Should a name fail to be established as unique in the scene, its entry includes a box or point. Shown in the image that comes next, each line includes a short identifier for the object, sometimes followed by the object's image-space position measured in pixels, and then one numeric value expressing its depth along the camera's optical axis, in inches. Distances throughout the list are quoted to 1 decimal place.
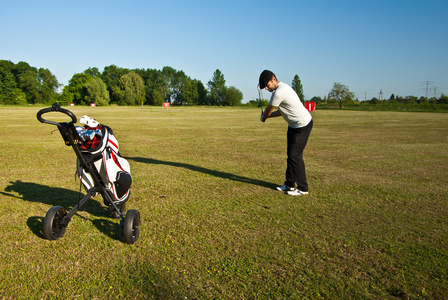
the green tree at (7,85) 4068.9
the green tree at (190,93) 5590.6
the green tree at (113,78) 4833.7
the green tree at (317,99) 4487.2
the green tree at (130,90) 4758.9
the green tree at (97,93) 4416.8
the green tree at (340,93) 4443.2
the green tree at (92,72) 5570.9
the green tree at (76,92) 4709.6
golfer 245.4
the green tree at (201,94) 5602.4
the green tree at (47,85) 4611.2
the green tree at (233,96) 5194.9
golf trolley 153.6
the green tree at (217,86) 5388.8
